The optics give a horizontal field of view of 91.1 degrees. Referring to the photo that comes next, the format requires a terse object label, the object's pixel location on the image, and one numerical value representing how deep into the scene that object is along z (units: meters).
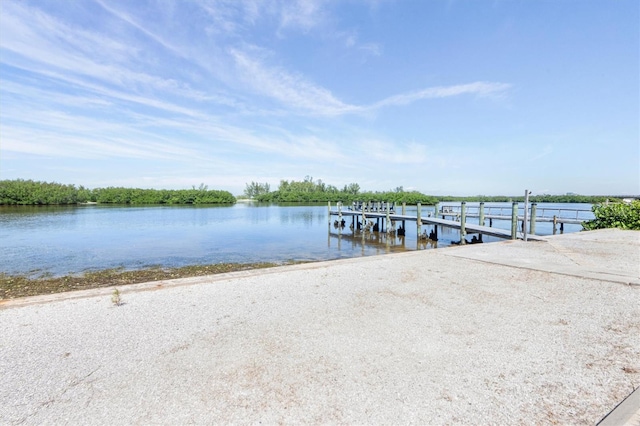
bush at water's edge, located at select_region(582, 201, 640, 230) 13.09
